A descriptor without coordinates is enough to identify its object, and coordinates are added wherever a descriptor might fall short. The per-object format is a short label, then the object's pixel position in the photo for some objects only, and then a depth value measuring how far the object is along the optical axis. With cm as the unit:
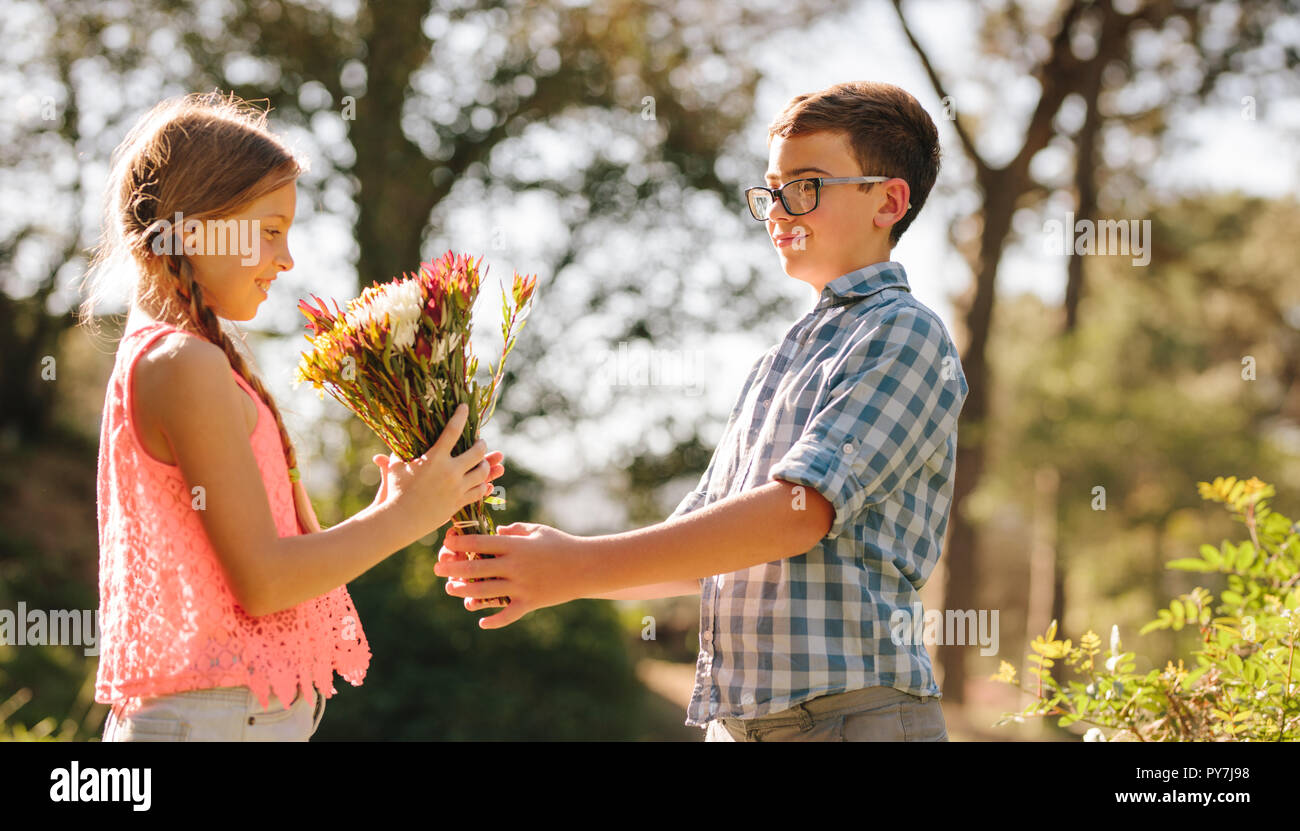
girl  192
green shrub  259
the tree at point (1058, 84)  1296
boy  194
